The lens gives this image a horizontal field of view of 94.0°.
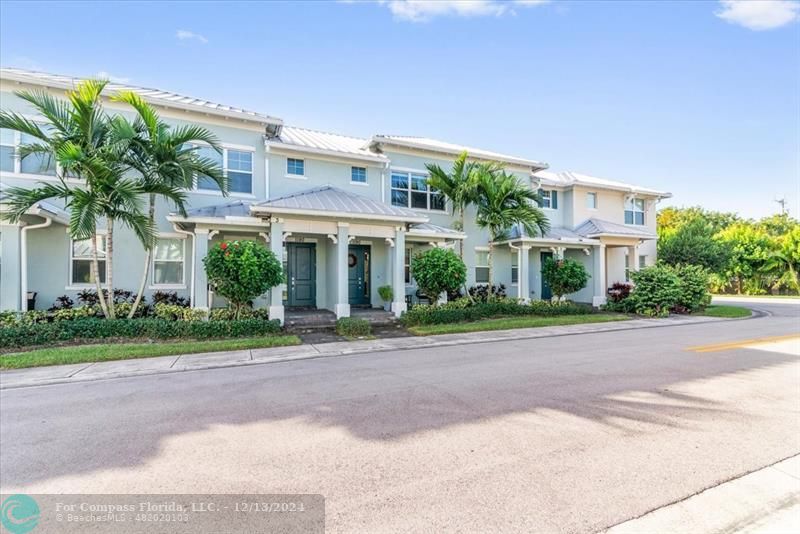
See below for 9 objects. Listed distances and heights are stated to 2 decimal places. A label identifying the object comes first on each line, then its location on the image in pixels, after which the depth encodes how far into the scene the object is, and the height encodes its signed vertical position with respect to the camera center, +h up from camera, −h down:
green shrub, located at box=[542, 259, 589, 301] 16.62 -0.09
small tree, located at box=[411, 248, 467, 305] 13.29 +0.10
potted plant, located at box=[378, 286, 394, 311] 14.35 -0.69
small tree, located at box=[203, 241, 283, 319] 10.62 +0.18
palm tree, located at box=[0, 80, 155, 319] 9.35 +2.90
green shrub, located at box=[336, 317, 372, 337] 11.43 -1.61
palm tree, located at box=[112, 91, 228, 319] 10.34 +3.43
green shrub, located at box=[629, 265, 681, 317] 17.02 -0.79
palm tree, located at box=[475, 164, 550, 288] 15.04 +2.95
